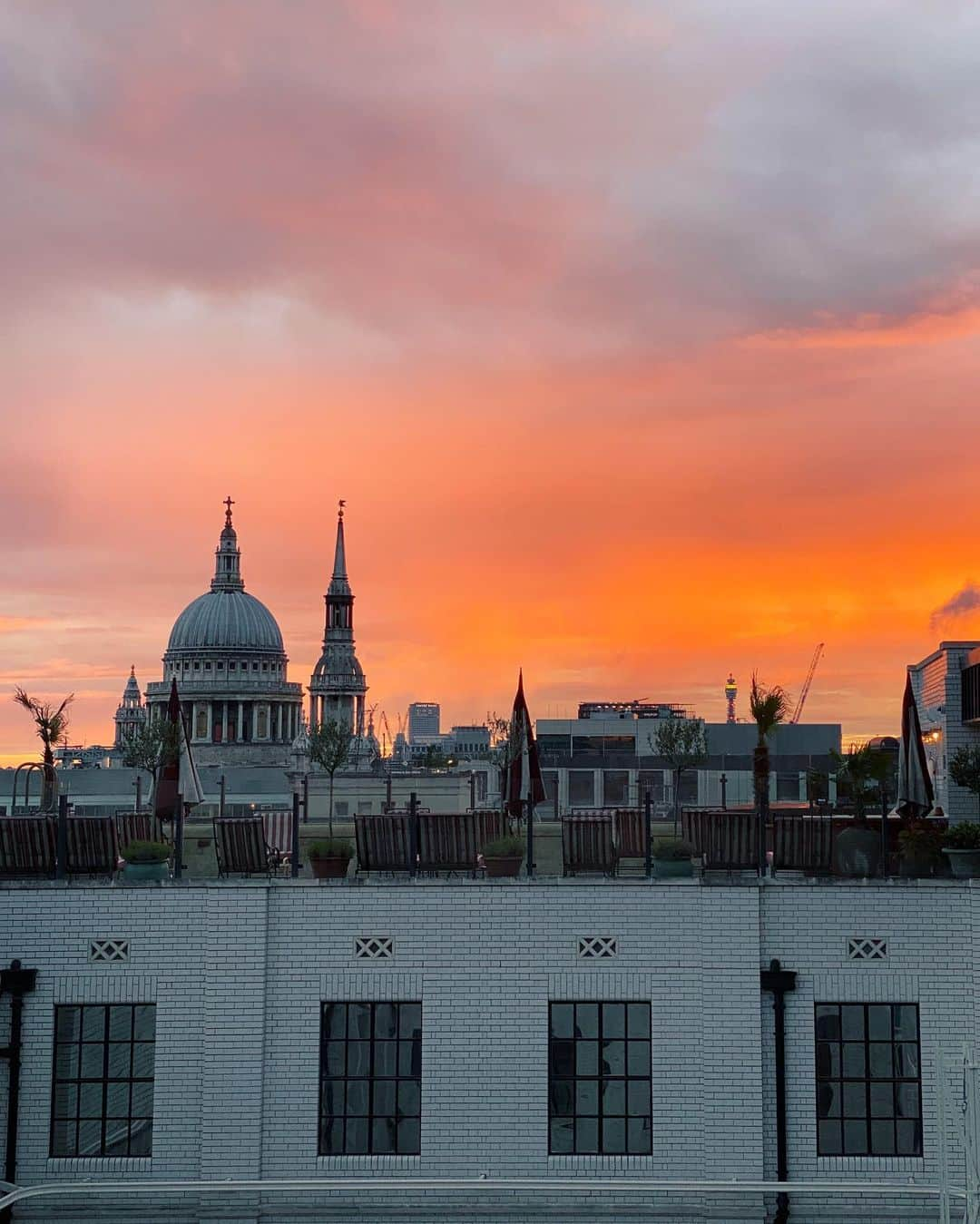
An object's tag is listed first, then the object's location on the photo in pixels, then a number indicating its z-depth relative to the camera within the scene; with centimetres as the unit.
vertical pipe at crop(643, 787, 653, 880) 1972
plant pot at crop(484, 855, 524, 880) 1944
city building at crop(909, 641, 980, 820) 2495
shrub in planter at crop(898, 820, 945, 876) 1914
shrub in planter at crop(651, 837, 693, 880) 1941
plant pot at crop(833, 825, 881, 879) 1961
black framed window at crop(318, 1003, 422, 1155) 1856
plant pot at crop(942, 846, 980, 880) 1894
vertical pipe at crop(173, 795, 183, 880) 1945
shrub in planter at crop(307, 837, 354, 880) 1950
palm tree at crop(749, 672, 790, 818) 2120
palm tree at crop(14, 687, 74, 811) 2467
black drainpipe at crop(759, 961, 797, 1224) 1841
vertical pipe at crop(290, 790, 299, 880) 1966
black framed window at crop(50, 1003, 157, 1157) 1856
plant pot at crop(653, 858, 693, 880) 1941
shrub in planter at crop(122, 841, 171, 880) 1923
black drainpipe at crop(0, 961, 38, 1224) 1845
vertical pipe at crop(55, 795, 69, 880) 1923
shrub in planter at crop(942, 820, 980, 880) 1889
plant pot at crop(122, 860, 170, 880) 1923
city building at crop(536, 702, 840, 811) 8050
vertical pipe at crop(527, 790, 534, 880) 1964
